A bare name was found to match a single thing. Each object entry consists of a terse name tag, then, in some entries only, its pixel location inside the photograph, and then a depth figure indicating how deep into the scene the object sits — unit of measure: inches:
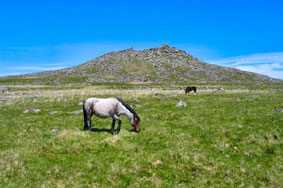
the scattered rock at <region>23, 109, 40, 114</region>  1202.0
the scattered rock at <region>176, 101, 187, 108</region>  1187.3
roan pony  668.1
